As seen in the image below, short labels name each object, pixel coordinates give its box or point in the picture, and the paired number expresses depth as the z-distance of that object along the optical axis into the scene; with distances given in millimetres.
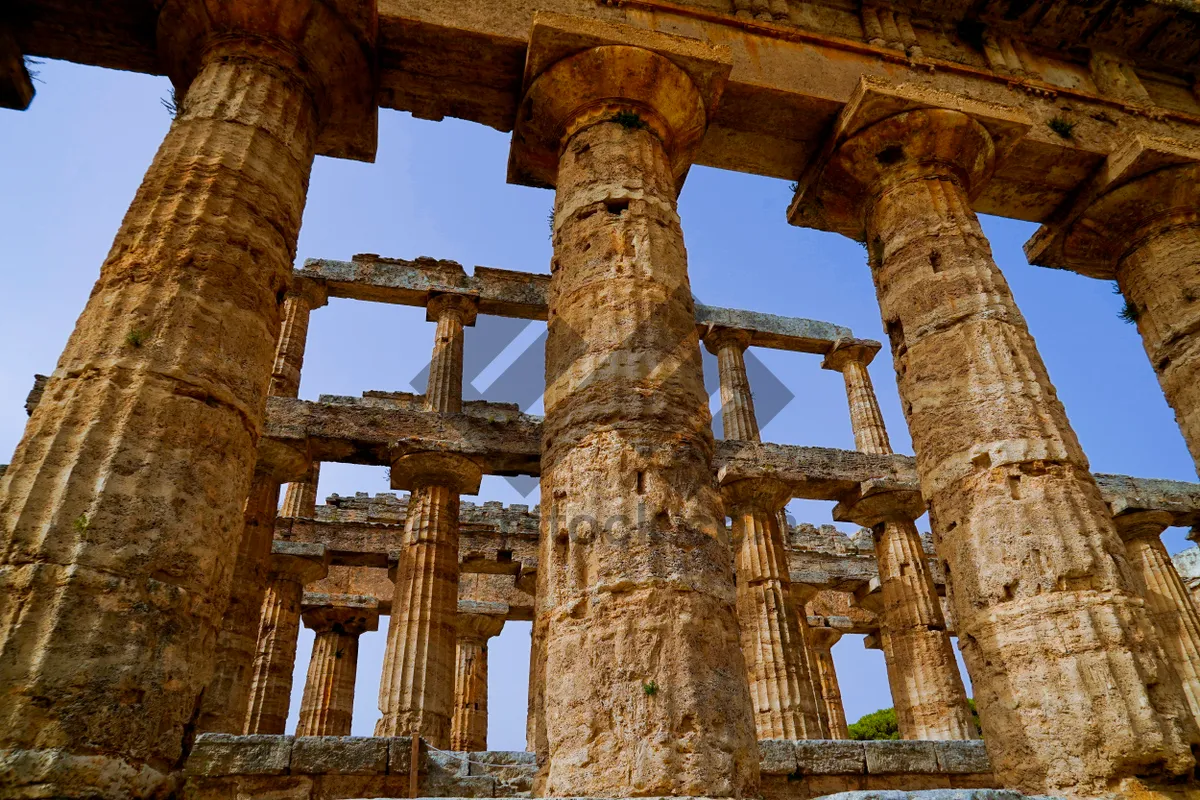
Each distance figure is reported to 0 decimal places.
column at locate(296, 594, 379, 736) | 14812
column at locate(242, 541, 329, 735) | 12102
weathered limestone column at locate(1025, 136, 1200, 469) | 7070
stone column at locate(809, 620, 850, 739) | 16938
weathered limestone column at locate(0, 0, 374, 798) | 3082
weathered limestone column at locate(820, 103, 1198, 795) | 4383
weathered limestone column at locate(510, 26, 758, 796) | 3480
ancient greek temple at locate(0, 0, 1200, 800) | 3473
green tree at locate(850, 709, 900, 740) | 23219
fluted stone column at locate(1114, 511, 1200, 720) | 12133
